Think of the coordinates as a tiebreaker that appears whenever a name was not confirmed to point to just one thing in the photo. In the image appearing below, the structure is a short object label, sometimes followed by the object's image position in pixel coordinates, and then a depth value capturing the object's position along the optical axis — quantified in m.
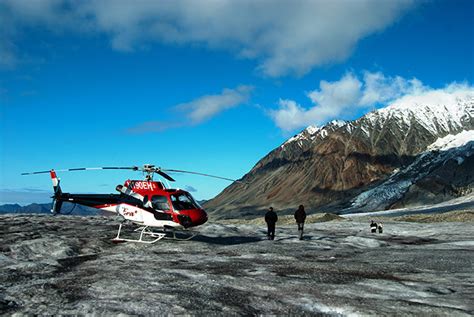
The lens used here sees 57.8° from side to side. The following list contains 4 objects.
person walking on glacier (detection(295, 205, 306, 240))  24.52
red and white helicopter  19.59
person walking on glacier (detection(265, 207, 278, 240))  23.71
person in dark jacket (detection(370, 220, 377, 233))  30.07
